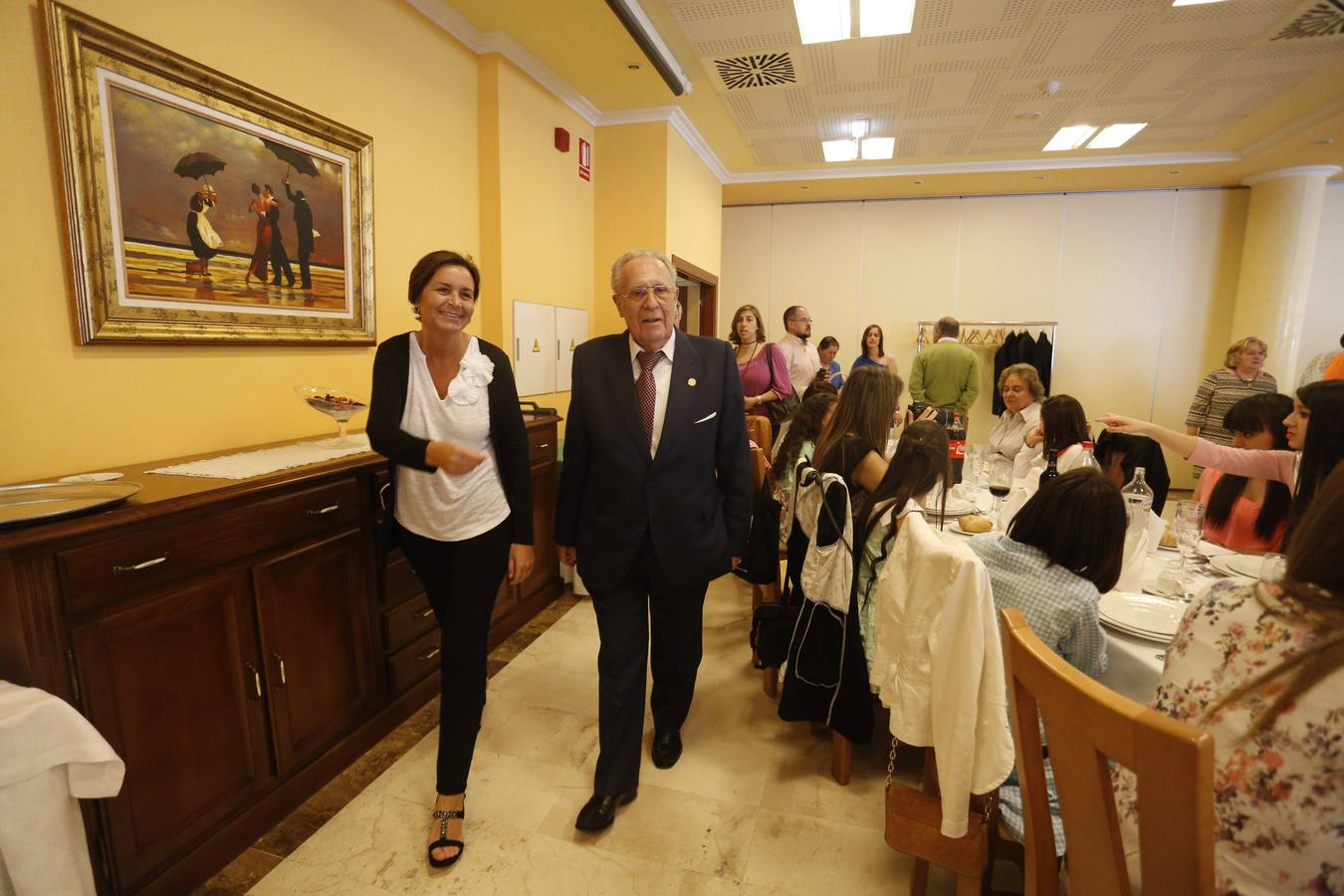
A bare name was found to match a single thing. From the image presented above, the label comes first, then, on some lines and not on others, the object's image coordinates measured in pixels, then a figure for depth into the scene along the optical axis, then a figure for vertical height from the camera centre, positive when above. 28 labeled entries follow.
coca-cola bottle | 3.16 -0.51
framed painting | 1.76 +0.46
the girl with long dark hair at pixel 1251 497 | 2.13 -0.47
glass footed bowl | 2.28 -0.22
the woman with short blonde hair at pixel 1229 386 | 4.80 -0.21
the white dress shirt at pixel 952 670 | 1.36 -0.70
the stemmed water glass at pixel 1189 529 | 1.78 -0.48
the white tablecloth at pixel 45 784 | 1.17 -0.86
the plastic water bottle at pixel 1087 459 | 2.45 -0.39
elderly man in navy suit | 1.79 -0.39
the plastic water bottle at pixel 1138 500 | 1.88 -0.43
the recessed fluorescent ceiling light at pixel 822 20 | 3.29 +1.77
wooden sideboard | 1.36 -0.79
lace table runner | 1.85 -0.38
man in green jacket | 5.43 -0.20
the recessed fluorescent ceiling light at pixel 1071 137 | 5.00 +1.77
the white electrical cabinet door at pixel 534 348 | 3.79 -0.01
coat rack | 6.82 +0.24
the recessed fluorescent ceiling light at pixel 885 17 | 3.28 +1.78
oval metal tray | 1.32 -0.36
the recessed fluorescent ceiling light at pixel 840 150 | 5.42 +1.76
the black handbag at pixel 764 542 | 2.64 -0.79
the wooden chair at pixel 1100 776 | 0.70 -0.52
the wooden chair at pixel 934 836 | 1.41 -1.09
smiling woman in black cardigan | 1.75 -0.38
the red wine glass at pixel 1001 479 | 2.22 -0.45
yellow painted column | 5.80 +0.97
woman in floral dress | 0.80 -0.48
